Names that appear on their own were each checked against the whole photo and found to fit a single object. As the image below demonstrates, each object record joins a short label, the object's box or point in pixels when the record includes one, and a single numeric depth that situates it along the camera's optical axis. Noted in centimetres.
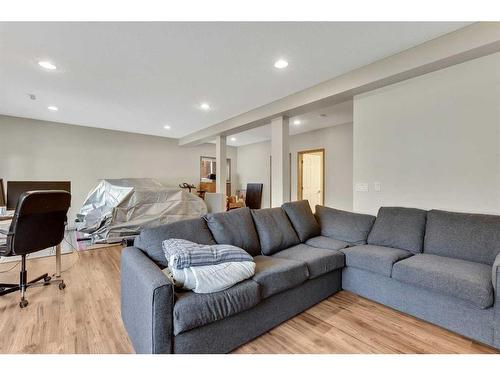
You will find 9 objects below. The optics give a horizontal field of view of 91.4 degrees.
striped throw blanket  161
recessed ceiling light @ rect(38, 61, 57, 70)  282
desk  278
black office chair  223
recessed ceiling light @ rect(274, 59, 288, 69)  283
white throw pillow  154
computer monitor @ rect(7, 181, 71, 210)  365
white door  673
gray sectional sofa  146
